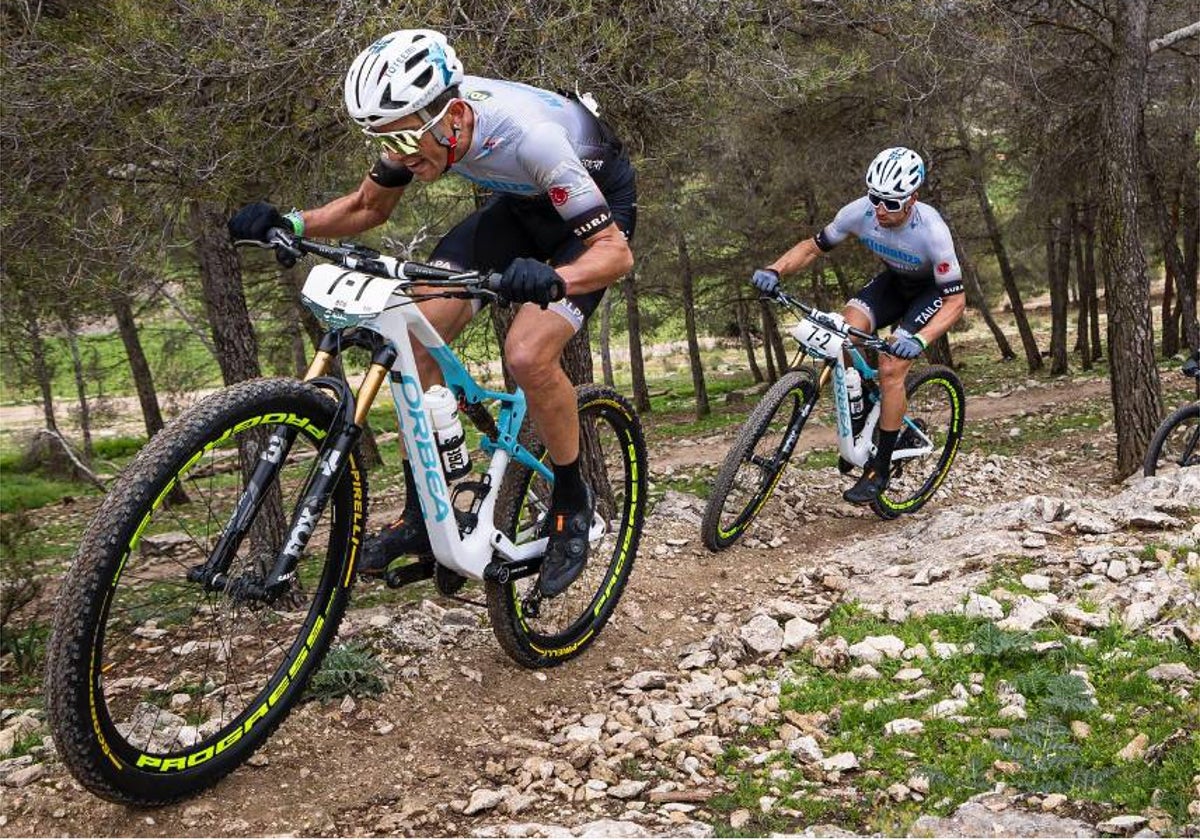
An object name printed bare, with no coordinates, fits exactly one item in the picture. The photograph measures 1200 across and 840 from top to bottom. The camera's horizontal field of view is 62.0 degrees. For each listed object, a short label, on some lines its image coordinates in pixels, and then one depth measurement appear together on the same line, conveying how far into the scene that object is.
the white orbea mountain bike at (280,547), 3.38
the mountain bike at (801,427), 8.23
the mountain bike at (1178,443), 10.12
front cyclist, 4.17
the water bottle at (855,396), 9.10
